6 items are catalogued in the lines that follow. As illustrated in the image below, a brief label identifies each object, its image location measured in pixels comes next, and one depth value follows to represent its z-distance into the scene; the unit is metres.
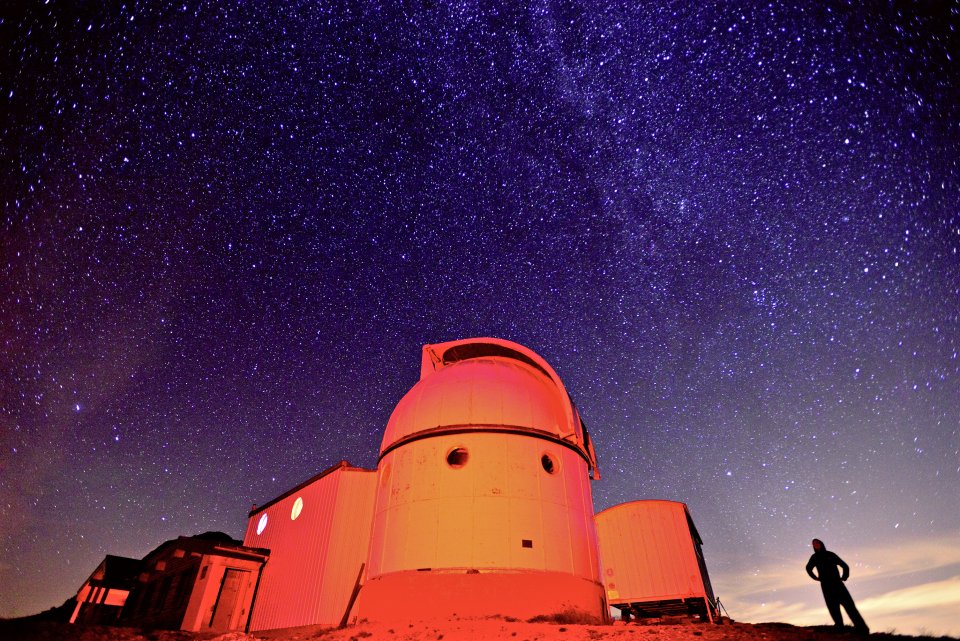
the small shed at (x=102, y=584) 17.92
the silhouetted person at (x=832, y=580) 7.60
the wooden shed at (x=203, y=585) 14.45
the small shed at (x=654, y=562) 13.74
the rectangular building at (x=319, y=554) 12.89
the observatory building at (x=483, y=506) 10.37
